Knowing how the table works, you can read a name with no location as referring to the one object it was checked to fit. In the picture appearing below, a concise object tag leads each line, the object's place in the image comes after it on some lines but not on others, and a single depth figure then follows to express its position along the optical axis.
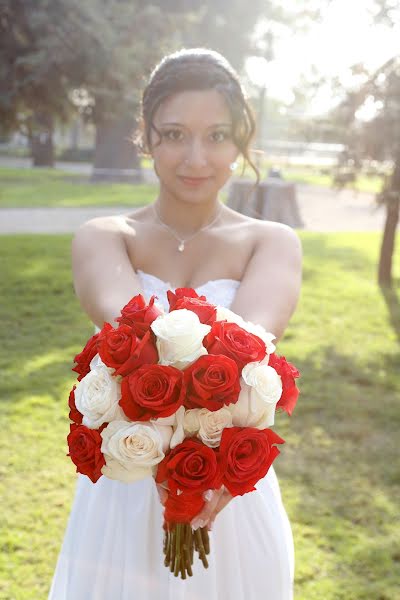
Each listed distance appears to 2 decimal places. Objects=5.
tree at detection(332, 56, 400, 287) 7.73
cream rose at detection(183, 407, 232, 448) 1.72
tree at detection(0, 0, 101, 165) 8.09
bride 2.31
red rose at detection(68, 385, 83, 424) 1.87
